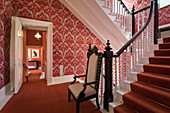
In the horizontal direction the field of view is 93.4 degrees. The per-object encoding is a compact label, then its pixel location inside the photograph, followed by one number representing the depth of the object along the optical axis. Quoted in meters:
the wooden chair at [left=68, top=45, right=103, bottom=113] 1.37
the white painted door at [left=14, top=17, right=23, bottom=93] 2.29
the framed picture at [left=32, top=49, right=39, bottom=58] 8.77
